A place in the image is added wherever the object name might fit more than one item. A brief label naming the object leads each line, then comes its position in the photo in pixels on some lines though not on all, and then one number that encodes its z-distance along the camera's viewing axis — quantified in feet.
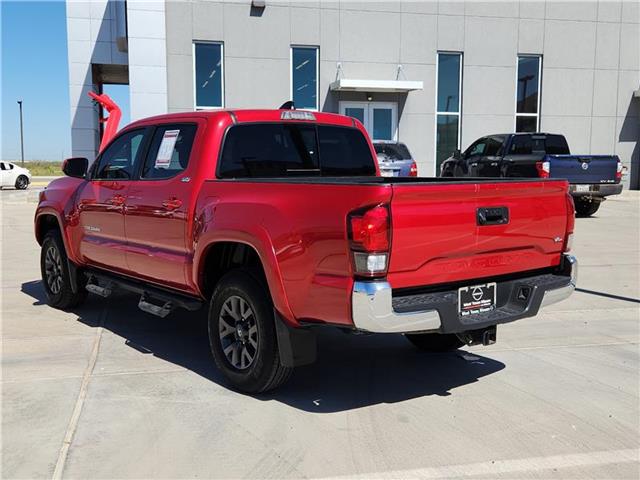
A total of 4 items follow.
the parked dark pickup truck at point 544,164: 47.21
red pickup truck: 11.76
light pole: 204.04
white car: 99.96
